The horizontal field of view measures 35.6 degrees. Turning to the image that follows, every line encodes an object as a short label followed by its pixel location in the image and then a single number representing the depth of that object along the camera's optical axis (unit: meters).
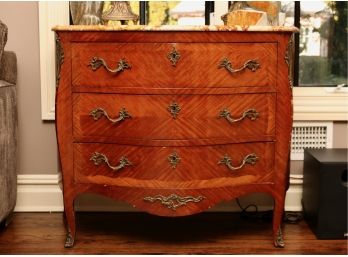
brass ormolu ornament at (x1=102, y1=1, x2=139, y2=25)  2.42
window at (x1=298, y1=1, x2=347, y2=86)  2.83
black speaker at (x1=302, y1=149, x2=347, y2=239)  2.31
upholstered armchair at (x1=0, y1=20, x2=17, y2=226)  2.30
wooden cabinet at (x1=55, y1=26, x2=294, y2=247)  2.08
